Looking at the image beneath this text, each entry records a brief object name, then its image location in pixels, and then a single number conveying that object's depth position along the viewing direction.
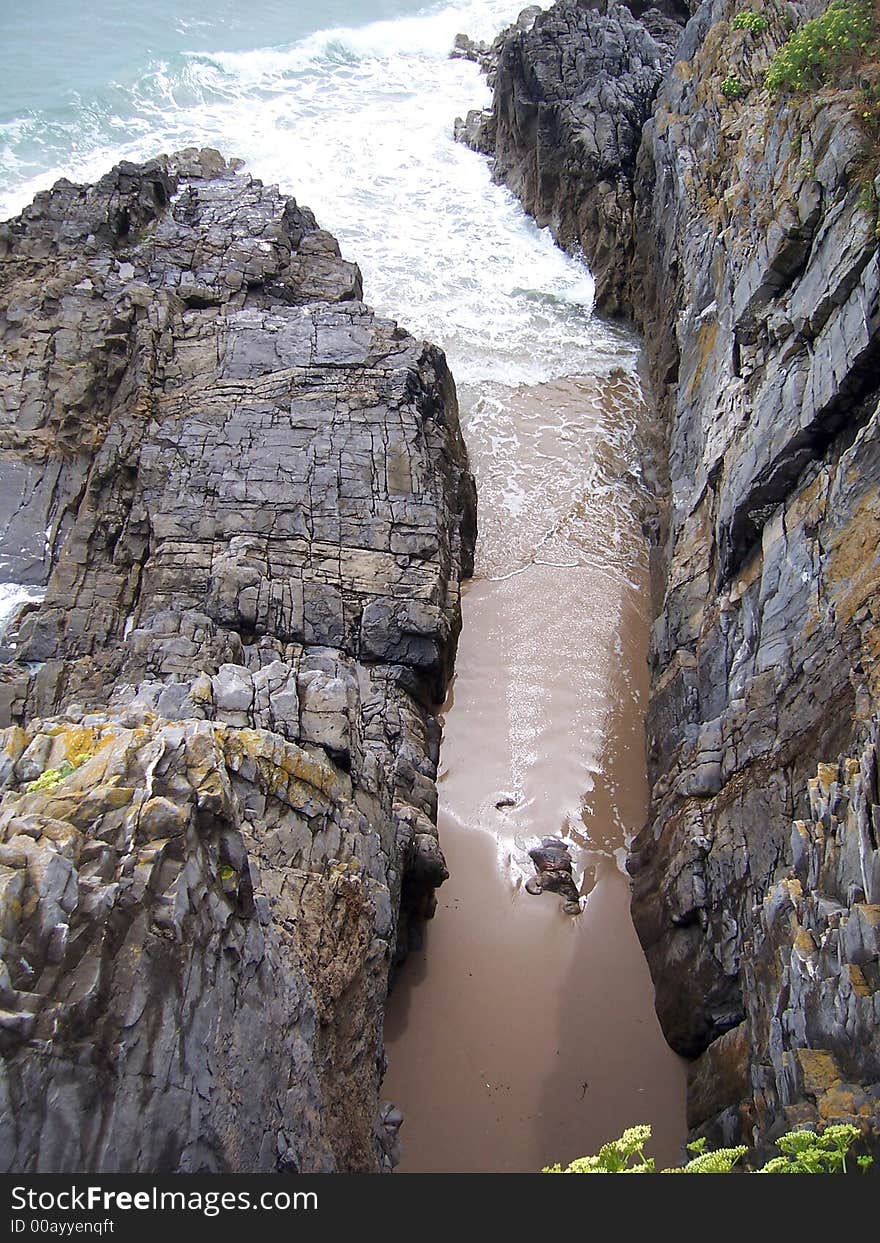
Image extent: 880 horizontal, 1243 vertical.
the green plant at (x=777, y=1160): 5.18
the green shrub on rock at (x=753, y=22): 16.73
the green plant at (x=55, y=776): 6.04
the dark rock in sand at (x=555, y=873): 11.73
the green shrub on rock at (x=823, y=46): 12.31
